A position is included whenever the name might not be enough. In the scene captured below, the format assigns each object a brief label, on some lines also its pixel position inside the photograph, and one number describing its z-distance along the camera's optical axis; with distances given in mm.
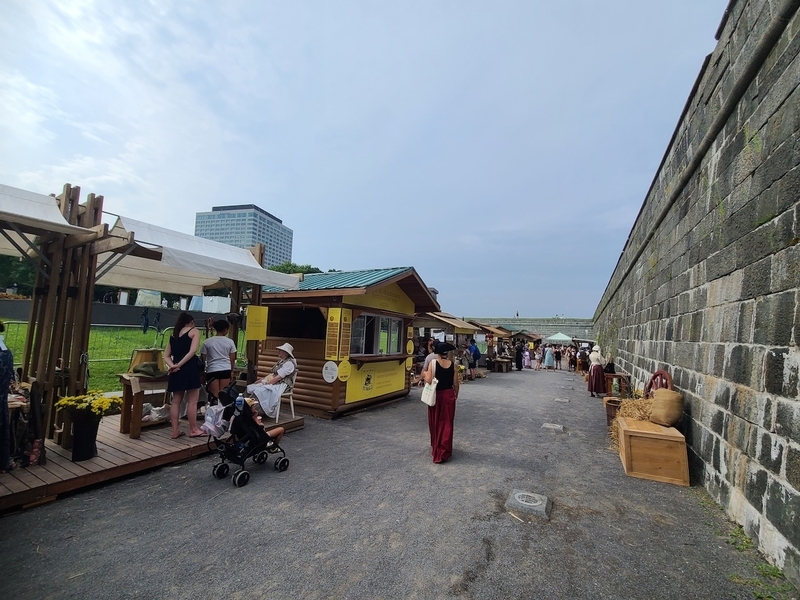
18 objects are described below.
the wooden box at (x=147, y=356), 5914
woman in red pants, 5211
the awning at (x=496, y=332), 21203
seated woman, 6109
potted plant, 4090
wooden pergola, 4215
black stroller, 4316
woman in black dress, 5027
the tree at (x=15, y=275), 31500
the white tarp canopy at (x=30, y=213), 3757
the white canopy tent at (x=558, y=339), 26406
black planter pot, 4125
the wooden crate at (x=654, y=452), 4520
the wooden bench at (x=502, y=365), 21109
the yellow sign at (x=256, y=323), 6902
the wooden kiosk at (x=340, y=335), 7680
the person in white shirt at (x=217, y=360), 5793
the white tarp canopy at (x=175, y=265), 4879
